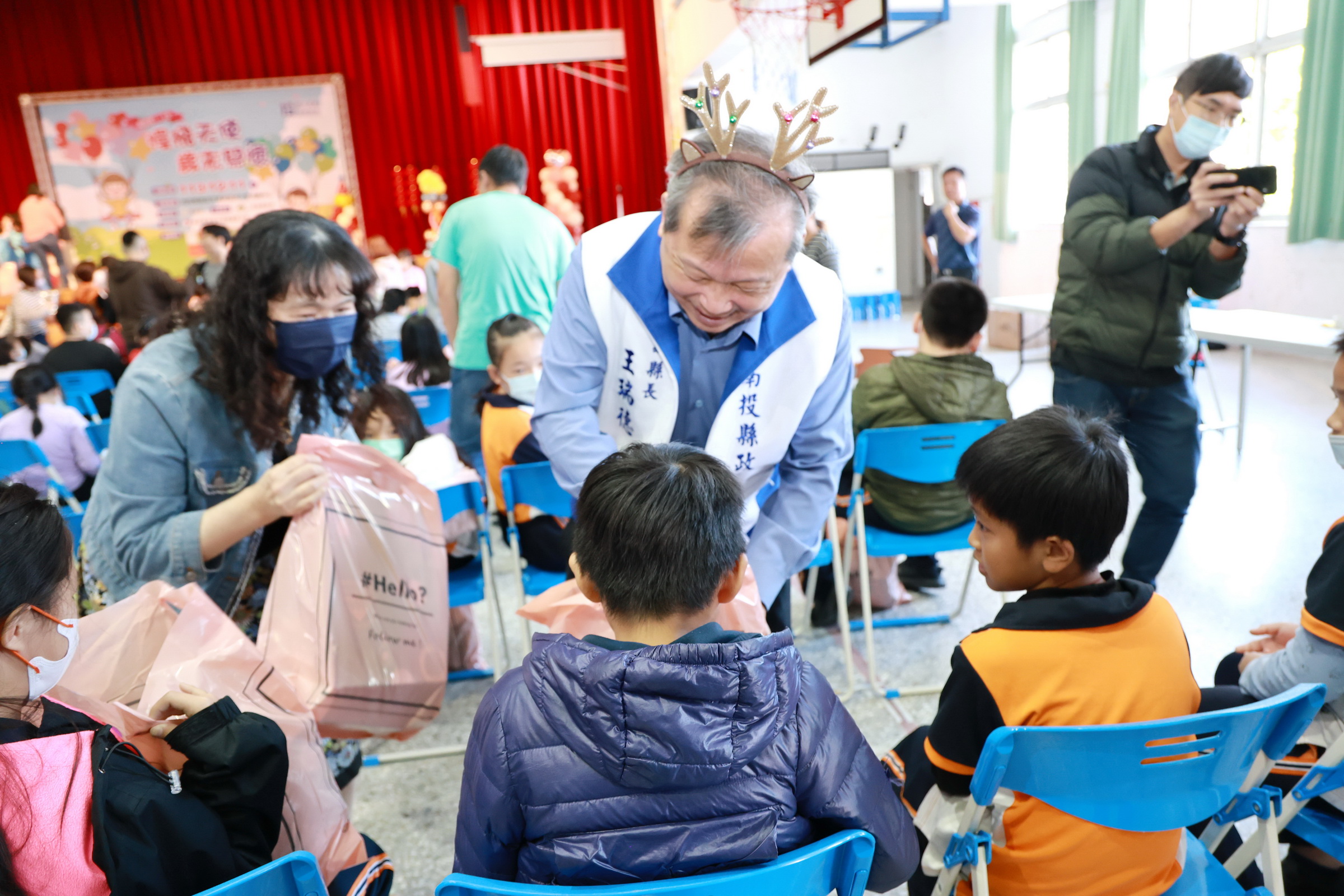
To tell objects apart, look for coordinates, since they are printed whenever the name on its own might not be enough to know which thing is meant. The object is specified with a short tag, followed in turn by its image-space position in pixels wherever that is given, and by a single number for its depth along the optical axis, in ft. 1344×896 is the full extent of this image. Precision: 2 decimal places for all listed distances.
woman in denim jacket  4.47
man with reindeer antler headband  4.24
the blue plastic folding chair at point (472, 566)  7.28
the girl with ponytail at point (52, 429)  10.80
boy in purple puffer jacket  2.70
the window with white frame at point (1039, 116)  28.84
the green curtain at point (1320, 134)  18.72
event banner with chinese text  32.50
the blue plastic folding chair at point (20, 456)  9.14
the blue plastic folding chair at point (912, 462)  7.43
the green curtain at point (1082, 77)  26.40
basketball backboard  14.57
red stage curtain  32.01
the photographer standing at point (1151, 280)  6.89
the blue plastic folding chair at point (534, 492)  7.20
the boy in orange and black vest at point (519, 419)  7.64
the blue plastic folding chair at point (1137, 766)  3.11
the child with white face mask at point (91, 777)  2.61
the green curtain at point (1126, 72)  24.04
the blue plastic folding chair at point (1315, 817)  3.70
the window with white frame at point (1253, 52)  20.79
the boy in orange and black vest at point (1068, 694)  3.53
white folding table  9.74
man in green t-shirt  10.66
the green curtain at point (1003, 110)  30.30
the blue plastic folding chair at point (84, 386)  14.76
